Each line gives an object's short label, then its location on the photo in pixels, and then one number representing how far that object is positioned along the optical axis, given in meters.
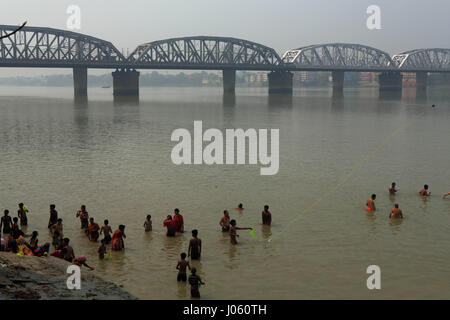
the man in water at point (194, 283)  14.53
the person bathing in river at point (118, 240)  18.16
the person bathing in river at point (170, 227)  19.81
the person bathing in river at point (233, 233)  18.78
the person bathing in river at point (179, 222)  20.23
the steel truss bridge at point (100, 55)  154.12
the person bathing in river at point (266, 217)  21.30
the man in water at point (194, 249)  17.30
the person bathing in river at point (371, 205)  23.34
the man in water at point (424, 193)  26.16
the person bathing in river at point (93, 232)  19.00
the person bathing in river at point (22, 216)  21.11
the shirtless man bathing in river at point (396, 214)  22.11
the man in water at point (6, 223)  19.70
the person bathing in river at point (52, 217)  20.69
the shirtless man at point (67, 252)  16.80
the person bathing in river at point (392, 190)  26.30
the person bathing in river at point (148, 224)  20.44
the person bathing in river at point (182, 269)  15.37
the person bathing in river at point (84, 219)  20.34
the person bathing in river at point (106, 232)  18.77
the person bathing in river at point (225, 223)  20.25
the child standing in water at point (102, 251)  17.39
